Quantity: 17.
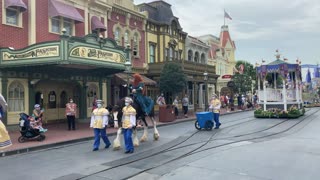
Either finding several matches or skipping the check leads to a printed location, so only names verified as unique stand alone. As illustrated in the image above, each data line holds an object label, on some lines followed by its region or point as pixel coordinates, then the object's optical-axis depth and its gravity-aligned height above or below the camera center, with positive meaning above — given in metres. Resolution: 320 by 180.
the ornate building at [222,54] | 47.78 +7.18
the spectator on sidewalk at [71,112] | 15.76 -0.46
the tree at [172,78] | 23.48 +1.63
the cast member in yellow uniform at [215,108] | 15.90 -0.41
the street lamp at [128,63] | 17.25 +2.05
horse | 10.54 -0.55
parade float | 22.38 +0.34
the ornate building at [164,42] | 28.03 +5.45
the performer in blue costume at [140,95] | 11.67 +0.23
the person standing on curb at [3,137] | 7.03 -0.73
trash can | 20.72 -0.81
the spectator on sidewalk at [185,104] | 24.42 -0.32
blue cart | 15.46 -0.97
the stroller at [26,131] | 12.28 -1.04
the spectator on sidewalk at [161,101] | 22.30 -0.02
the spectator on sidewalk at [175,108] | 23.34 -0.59
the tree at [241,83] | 38.28 +1.98
